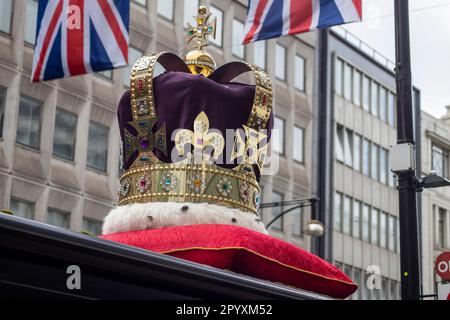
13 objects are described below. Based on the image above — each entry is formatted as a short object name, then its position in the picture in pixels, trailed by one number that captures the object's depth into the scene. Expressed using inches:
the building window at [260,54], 1431.0
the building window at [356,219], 1657.2
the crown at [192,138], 208.2
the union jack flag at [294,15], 364.5
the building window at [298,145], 1523.1
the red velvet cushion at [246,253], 170.2
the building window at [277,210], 1450.0
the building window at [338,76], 1642.5
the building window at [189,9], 1295.5
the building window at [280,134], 1449.3
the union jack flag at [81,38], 378.3
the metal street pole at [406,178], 364.5
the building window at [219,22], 1344.7
